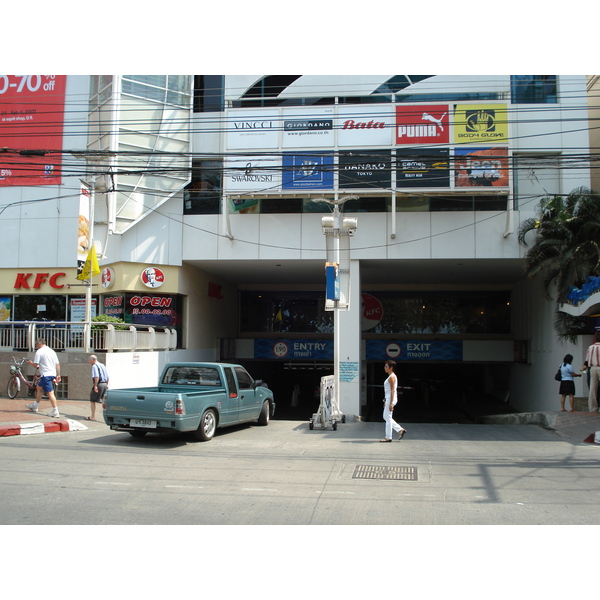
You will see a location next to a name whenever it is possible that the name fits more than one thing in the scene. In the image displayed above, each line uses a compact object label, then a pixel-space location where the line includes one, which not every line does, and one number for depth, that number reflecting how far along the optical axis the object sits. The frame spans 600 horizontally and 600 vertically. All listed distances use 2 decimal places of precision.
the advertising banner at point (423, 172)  18.50
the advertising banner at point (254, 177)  18.97
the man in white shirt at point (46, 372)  13.35
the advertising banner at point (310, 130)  19.05
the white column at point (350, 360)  19.12
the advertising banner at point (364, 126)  18.95
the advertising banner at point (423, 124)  18.67
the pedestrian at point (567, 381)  15.05
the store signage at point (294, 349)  27.08
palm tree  16.30
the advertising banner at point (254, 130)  19.16
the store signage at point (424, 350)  26.45
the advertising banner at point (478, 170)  18.41
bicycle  15.73
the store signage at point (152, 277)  20.11
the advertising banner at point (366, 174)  18.73
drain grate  8.49
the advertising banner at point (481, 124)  18.52
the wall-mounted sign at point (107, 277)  20.22
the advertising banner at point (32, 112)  22.28
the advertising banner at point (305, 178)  18.86
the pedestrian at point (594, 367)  13.86
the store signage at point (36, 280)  22.67
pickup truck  10.50
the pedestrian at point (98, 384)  13.55
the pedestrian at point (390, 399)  11.83
